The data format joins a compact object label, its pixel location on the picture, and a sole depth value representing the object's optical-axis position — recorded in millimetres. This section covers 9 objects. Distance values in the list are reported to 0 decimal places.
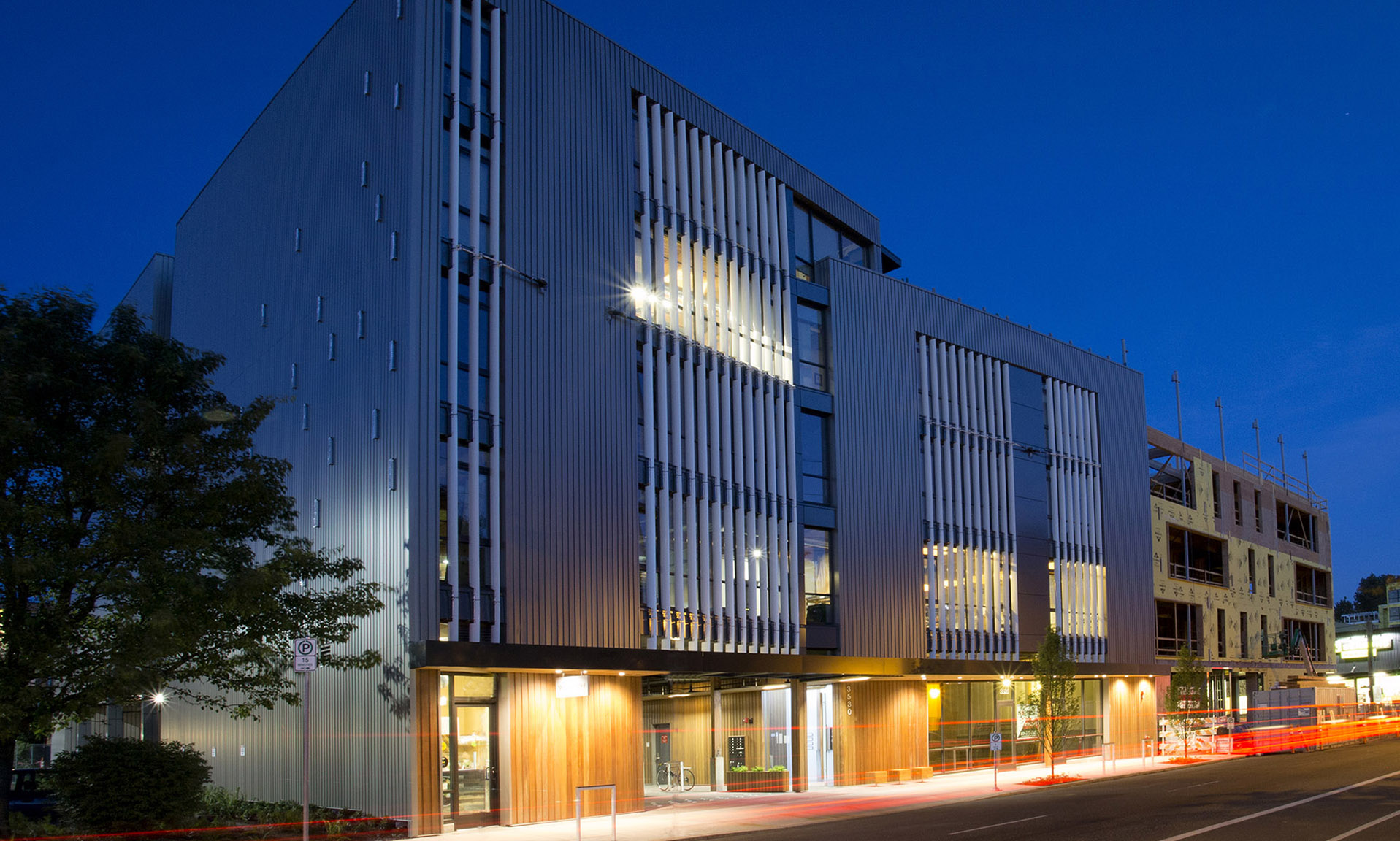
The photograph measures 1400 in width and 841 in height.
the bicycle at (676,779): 36344
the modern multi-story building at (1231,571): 56125
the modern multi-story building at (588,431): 25984
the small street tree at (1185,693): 46375
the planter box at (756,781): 34938
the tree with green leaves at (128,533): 19859
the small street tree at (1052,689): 37031
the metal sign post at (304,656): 18078
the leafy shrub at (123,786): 20953
